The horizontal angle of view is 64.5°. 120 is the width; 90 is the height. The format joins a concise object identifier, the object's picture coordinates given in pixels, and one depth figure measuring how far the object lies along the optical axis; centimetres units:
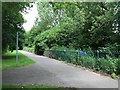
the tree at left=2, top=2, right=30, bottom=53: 567
